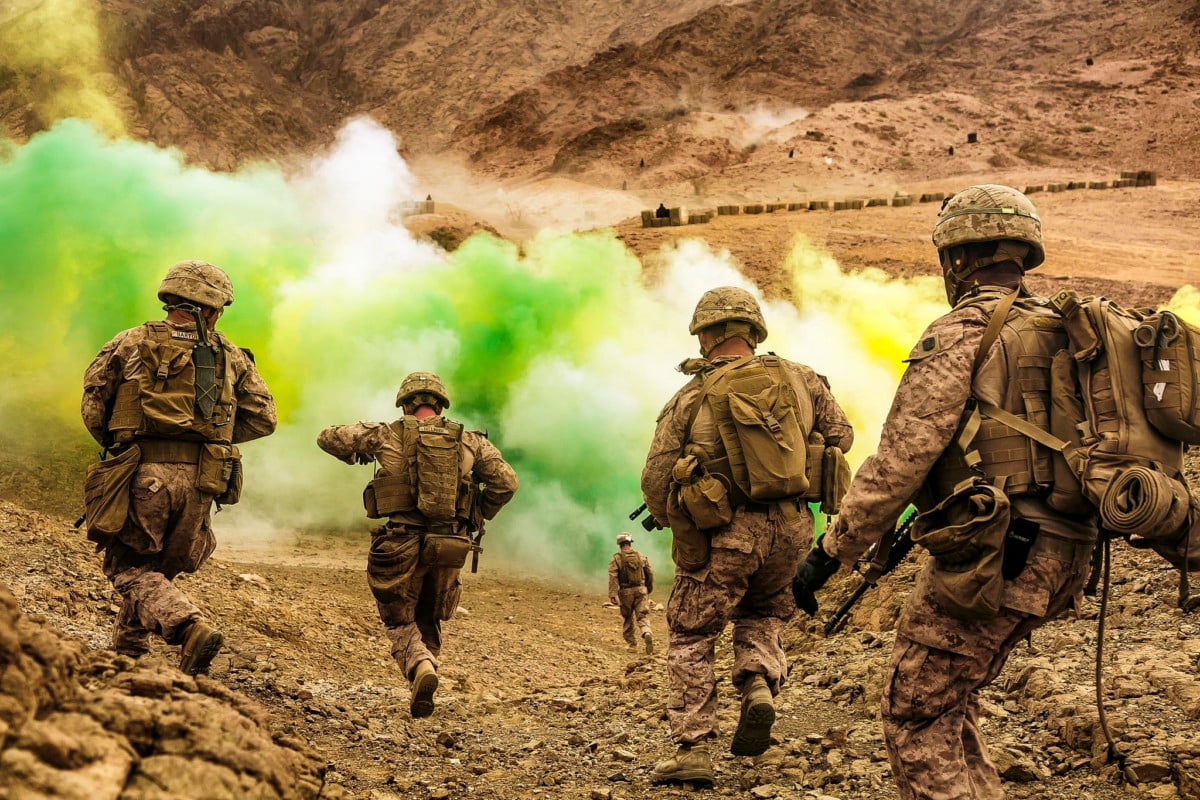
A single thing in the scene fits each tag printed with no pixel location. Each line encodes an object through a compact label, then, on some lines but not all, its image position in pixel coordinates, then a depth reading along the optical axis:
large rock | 2.04
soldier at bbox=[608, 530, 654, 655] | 10.44
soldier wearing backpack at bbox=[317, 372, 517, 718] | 5.57
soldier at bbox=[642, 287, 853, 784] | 4.30
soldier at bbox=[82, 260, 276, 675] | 5.04
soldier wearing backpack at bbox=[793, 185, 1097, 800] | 3.06
